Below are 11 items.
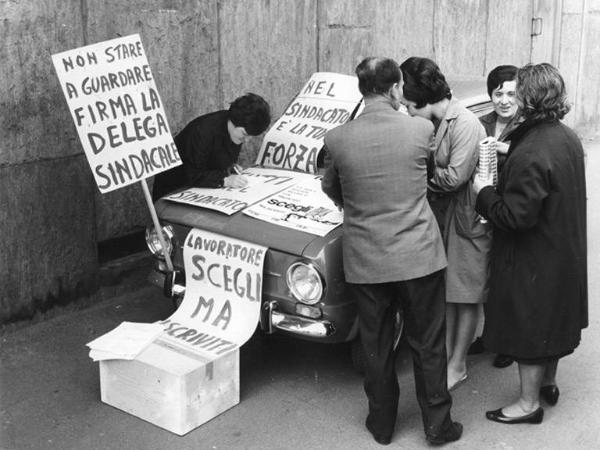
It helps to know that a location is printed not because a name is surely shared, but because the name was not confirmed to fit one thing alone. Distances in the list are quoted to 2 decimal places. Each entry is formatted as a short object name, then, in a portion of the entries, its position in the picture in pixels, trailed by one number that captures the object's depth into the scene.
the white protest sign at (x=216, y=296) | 4.87
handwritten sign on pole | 5.18
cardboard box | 4.48
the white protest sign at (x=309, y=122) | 6.05
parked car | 4.70
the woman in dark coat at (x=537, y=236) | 4.27
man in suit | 4.10
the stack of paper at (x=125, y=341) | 4.62
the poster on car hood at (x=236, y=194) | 5.25
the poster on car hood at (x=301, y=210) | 4.89
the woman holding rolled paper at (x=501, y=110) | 5.05
